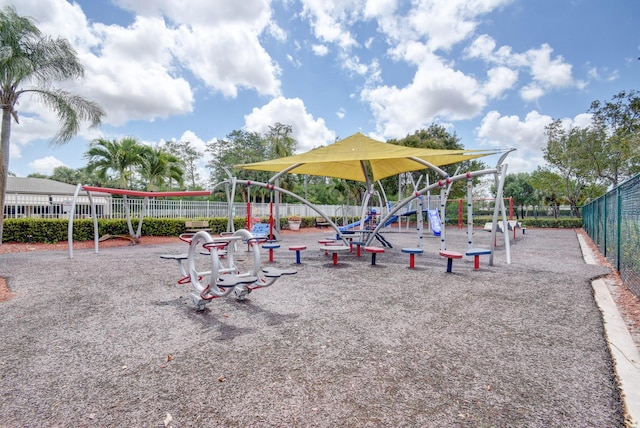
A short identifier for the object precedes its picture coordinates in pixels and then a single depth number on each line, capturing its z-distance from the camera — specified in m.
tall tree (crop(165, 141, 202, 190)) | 46.44
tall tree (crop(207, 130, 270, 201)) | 41.75
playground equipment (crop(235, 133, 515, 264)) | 7.68
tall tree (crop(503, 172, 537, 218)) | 46.69
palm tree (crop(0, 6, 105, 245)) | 9.70
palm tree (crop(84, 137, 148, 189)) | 17.88
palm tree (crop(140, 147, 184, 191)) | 18.36
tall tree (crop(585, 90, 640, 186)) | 21.39
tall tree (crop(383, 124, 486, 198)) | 29.17
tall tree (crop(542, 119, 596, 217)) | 24.38
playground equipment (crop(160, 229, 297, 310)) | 3.82
